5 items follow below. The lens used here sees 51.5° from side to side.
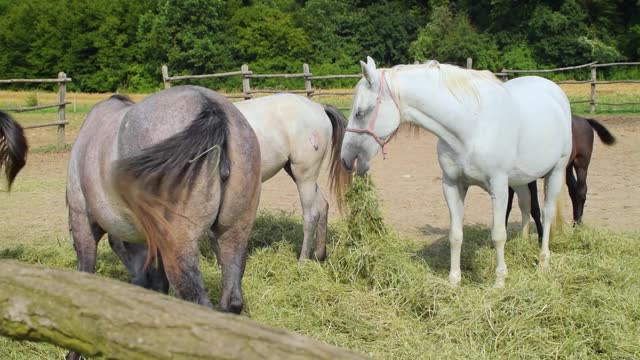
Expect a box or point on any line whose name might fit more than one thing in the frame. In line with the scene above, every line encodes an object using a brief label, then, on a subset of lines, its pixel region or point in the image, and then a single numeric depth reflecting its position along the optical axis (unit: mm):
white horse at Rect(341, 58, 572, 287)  4414
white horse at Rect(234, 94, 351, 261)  5770
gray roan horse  2990
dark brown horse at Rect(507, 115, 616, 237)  6289
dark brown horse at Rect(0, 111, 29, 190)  4895
